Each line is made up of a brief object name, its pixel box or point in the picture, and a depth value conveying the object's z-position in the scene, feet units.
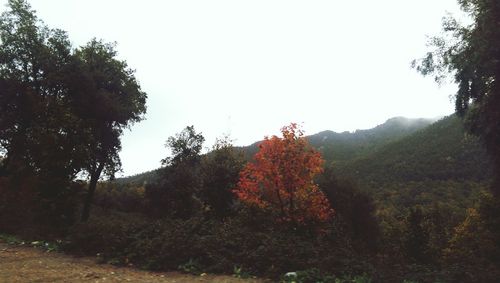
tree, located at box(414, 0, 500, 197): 45.78
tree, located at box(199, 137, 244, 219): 95.66
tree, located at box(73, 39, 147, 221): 88.58
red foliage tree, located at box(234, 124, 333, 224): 63.67
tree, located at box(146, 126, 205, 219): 141.90
